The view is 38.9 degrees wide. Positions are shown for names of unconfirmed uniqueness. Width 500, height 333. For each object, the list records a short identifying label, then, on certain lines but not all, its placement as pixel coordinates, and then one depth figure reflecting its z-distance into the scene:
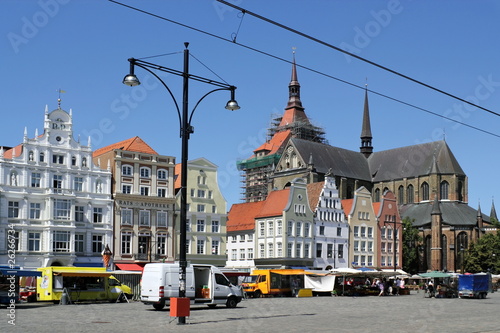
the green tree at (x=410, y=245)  93.23
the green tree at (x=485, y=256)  91.31
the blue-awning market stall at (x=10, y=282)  32.69
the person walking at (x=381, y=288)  53.97
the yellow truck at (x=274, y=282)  49.25
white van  30.62
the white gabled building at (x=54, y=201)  53.69
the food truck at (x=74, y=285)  37.38
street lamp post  22.19
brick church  101.44
